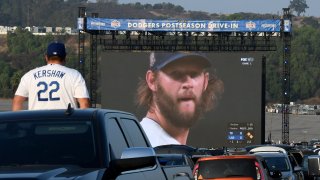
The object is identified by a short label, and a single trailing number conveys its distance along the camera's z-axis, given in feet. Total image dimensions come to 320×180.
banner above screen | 211.61
